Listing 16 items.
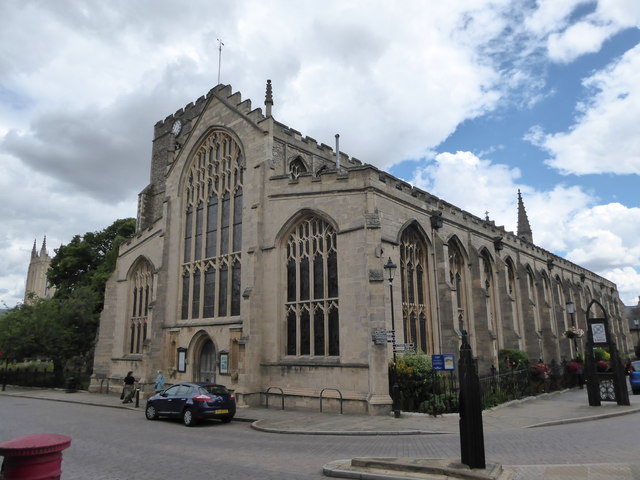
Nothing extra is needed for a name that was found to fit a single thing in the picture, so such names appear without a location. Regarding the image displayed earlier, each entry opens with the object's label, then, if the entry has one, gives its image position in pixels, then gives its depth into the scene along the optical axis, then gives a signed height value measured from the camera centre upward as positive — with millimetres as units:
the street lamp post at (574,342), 35881 +791
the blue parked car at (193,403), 14680 -1479
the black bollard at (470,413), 7461 -973
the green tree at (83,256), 40469 +8988
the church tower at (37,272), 118188 +21917
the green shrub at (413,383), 15766 -963
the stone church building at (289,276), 17312 +3613
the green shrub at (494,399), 16512 -1652
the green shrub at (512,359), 23984 -311
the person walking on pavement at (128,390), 21047 -1459
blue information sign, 14922 -256
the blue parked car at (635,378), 21658 -1230
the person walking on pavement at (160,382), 20334 -1055
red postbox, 3486 -739
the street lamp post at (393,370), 15141 -523
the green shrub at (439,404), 15047 -1622
